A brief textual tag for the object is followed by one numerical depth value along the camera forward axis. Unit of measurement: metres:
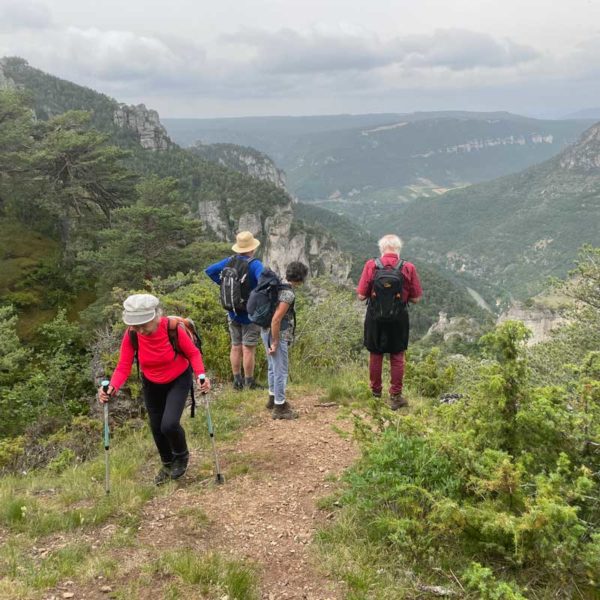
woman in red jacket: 4.38
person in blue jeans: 5.65
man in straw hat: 6.23
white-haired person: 5.70
